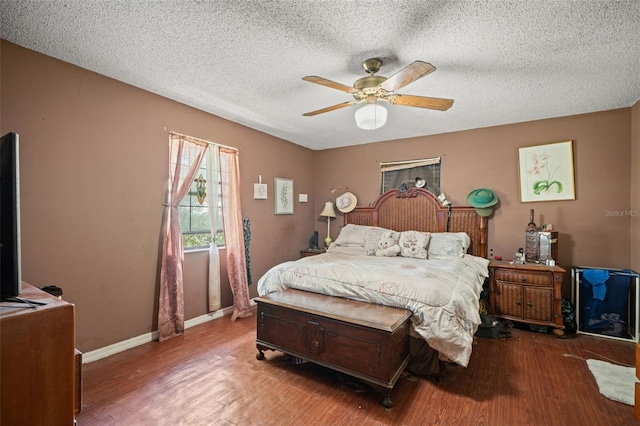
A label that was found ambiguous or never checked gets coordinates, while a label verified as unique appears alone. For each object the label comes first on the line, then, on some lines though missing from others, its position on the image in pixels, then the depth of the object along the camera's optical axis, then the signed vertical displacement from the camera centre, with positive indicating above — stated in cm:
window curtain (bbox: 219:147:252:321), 361 -27
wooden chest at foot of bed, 196 -95
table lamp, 491 -1
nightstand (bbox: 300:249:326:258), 464 -67
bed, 211 -70
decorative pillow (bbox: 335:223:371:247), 421 -37
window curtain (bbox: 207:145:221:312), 346 -8
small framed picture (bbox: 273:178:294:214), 450 +26
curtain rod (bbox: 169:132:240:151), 312 +86
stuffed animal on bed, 361 -44
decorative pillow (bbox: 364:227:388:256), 383 -40
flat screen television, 122 -5
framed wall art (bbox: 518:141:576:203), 345 +48
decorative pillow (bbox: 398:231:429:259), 351 -42
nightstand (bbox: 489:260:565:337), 309 -95
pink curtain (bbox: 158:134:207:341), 294 -46
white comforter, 212 -67
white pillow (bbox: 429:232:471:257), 353 -42
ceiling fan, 200 +96
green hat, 379 +14
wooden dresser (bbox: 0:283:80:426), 103 -58
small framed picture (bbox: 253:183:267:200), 412 +31
